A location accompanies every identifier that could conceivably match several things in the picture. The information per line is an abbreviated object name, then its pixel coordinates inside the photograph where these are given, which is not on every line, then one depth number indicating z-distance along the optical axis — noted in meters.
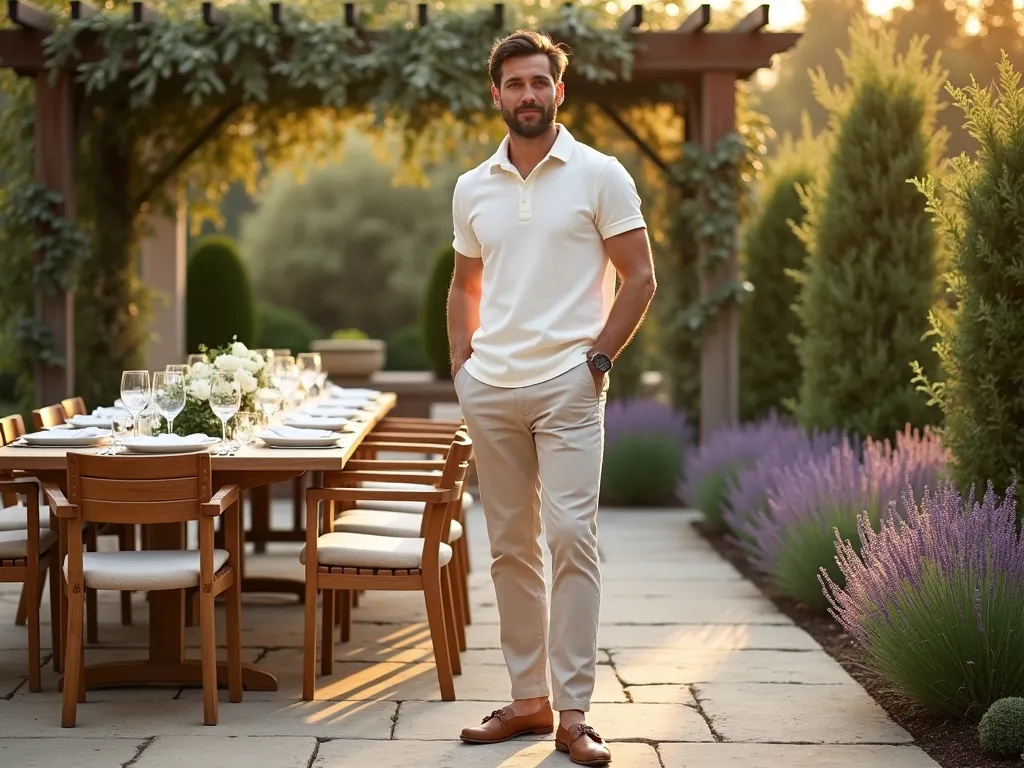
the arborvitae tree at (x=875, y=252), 7.61
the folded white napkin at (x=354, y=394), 6.82
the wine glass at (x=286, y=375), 6.02
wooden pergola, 8.73
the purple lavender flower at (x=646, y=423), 9.56
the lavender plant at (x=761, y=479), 7.02
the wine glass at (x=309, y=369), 6.50
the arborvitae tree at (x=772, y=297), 9.91
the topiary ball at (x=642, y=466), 9.37
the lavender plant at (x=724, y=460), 7.98
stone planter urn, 12.24
